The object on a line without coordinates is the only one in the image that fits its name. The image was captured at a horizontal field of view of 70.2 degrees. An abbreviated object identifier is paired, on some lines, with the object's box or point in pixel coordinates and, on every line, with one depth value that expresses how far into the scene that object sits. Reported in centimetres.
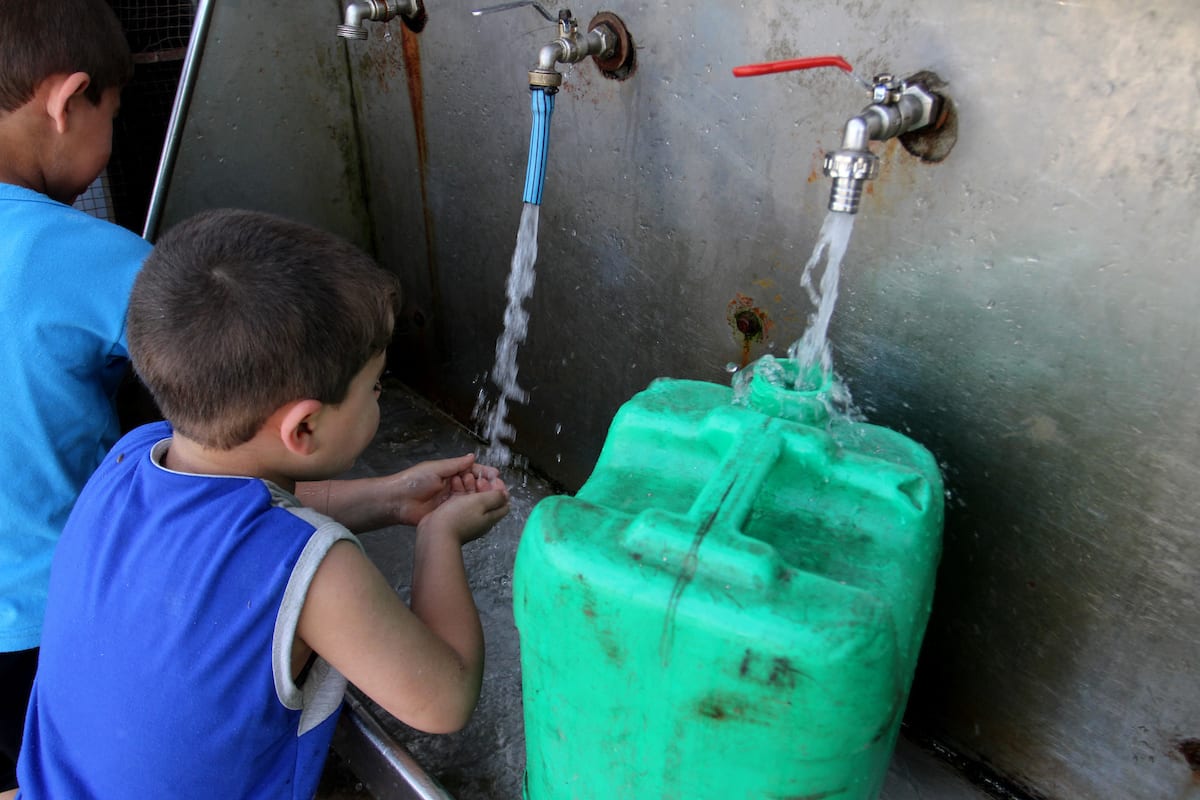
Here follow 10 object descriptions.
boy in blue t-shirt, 127
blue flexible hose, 150
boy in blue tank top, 98
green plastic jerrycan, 81
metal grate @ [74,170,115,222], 224
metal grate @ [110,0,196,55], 208
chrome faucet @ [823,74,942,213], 99
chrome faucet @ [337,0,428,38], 185
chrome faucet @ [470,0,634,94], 146
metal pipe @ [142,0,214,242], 191
